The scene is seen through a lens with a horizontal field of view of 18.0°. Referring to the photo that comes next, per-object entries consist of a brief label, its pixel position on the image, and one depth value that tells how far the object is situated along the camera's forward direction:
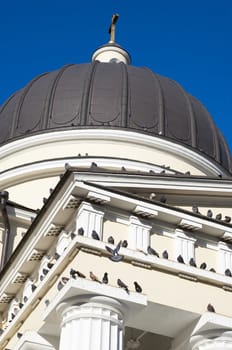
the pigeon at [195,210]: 13.99
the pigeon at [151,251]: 13.03
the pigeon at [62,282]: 12.37
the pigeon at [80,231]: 12.59
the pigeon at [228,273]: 13.51
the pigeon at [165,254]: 13.12
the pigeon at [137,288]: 12.50
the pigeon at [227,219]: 14.15
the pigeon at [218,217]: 14.10
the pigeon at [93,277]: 12.21
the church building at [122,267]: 12.23
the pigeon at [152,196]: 14.00
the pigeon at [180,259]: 13.14
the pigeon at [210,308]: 12.91
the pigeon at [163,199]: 13.81
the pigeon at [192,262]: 13.24
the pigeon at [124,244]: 12.80
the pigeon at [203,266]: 13.32
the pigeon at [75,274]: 12.15
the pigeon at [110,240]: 12.77
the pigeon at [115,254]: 12.59
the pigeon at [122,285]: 12.33
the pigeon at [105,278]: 12.25
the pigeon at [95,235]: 12.66
